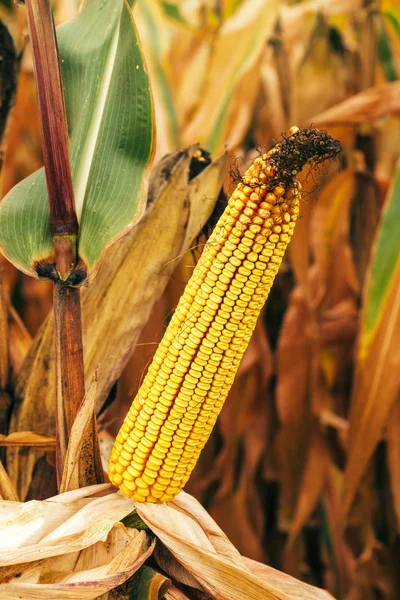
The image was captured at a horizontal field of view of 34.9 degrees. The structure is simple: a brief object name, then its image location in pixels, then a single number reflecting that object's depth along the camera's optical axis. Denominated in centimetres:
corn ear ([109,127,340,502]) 55
